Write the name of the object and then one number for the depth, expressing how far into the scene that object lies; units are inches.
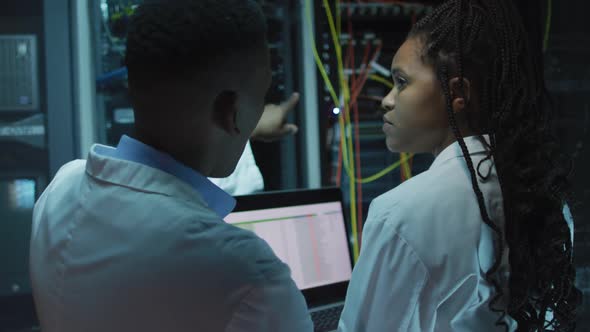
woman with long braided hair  33.5
